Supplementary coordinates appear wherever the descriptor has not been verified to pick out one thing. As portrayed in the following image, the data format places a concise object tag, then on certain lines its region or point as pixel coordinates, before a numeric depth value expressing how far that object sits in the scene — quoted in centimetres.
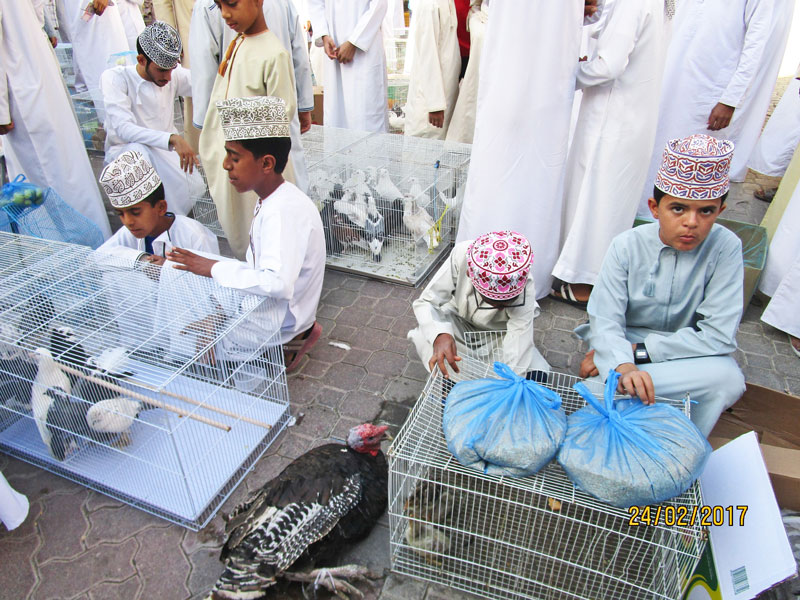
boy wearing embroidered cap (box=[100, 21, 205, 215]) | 385
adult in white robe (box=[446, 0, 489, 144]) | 552
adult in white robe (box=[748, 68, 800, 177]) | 575
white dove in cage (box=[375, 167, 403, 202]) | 443
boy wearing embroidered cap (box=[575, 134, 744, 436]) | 213
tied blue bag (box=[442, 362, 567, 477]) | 184
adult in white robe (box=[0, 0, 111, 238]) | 380
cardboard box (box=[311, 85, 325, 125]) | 718
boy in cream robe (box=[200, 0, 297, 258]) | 339
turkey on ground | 194
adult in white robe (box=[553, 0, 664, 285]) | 325
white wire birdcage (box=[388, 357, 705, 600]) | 192
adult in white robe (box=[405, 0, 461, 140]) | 526
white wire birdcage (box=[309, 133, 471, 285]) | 439
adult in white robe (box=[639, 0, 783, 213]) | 444
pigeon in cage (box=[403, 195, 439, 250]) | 439
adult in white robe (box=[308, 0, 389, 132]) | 518
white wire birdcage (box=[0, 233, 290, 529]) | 234
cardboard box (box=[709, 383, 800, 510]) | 261
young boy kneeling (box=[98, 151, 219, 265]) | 295
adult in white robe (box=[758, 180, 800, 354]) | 356
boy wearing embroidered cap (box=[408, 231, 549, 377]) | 236
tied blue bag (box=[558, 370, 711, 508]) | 171
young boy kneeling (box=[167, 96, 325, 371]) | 274
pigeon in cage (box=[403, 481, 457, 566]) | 212
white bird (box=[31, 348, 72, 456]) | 233
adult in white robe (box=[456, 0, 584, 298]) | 322
